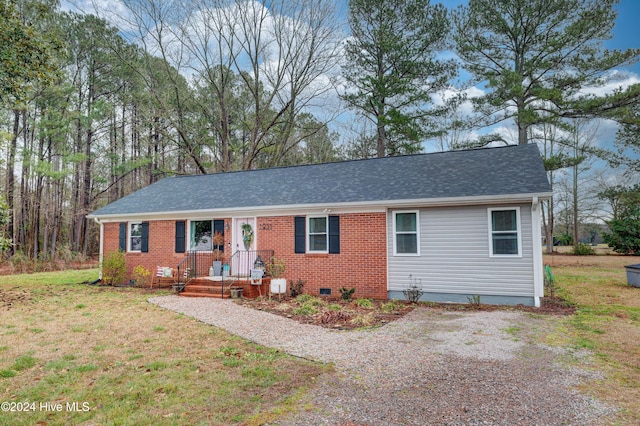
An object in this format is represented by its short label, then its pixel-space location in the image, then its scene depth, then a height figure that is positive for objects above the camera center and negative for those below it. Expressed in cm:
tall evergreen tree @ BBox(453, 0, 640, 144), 1877 +927
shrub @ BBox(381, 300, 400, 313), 941 -174
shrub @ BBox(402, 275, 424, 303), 1047 -147
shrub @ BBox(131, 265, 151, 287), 1416 -131
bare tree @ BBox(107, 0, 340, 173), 2127 +1077
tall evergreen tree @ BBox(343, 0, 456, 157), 2131 +980
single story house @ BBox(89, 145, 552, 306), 987 +39
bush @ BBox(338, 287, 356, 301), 1089 -157
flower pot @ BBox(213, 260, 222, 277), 1311 -101
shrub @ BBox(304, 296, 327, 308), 1007 -171
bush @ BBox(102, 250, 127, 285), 1433 -107
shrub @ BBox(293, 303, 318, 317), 895 -171
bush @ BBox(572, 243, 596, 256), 2667 -107
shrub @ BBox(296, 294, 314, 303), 1065 -169
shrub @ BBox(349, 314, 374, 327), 784 -173
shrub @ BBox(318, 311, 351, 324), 810 -171
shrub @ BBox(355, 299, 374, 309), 982 -172
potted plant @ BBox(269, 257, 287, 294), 1147 -97
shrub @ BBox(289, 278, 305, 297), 1166 -152
